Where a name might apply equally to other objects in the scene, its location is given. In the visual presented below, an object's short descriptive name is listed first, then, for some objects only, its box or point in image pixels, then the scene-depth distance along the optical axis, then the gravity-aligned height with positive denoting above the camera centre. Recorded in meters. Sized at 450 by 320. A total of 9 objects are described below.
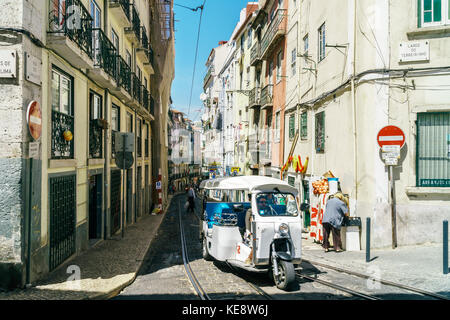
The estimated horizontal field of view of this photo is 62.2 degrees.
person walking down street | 24.31 -2.42
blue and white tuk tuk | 7.51 -1.51
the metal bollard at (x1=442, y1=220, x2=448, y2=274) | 7.37 -1.59
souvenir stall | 11.94 -0.96
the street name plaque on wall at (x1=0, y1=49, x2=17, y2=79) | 6.55 +1.74
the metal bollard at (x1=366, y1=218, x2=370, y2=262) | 8.97 -1.87
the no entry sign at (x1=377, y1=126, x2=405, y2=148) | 9.64 +0.67
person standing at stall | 10.30 -1.55
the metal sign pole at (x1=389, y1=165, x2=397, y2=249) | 9.88 -1.34
